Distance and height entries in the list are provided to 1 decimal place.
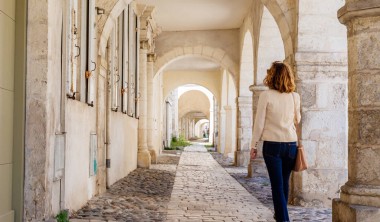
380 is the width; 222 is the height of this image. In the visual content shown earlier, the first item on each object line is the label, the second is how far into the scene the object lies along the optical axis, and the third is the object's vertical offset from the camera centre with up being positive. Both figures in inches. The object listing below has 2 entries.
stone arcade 140.6 +13.0
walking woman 140.1 -0.3
